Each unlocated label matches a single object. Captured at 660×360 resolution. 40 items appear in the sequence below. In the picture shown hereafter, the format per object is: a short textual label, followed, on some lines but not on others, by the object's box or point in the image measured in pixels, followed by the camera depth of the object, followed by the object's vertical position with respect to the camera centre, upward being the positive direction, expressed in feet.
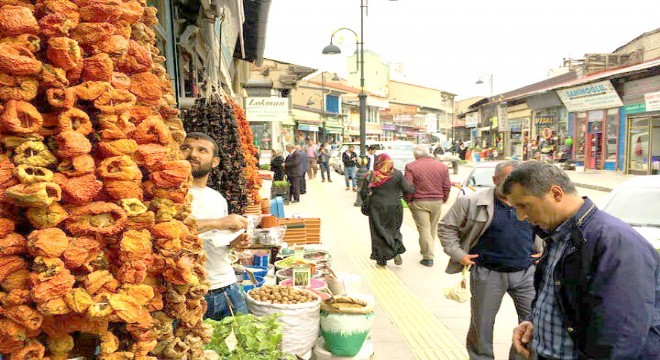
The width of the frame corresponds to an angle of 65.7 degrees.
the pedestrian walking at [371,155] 57.08 -1.96
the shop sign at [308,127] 147.13 +3.57
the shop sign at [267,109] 44.57 +2.76
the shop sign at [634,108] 73.00 +3.88
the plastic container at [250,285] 15.22 -4.39
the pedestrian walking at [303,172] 53.49 -3.47
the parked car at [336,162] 96.89 -4.57
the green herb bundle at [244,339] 10.12 -4.05
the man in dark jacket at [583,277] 6.30 -1.85
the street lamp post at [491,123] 133.39 +3.89
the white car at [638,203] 20.70 -2.90
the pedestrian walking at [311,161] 76.38 -3.34
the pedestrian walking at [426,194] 26.96 -2.98
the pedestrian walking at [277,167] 53.83 -2.87
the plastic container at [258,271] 16.54 -4.40
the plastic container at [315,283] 15.13 -4.33
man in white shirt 8.91 -1.49
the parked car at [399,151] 56.80 -1.69
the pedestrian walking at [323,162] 77.56 -3.47
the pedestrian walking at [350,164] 62.18 -3.16
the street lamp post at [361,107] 51.13 +3.18
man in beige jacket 13.01 -3.11
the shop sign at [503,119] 127.34 +4.44
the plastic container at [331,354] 13.17 -5.60
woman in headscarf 25.68 -3.51
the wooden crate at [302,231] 22.26 -4.03
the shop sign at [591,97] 78.06 +6.34
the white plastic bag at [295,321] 12.26 -4.43
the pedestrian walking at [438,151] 89.37 -2.44
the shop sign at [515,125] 124.57 +2.95
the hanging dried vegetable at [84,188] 4.65 -0.45
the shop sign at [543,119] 105.40 +3.55
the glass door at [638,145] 73.46 -1.50
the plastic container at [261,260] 18.76 -4.43
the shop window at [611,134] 81.34 +0.19
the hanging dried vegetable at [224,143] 14.33 -0.07
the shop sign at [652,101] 66.18 +4.40
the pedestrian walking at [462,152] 124.98 -3.60
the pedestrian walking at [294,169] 50.44 -2.93
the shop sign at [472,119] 168.35 +6.22
